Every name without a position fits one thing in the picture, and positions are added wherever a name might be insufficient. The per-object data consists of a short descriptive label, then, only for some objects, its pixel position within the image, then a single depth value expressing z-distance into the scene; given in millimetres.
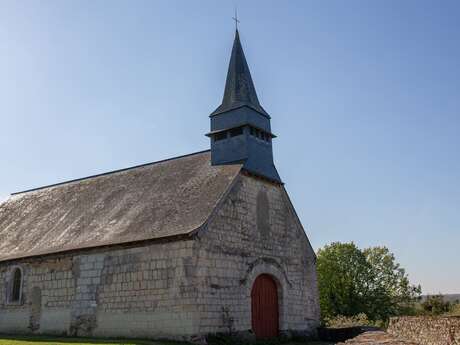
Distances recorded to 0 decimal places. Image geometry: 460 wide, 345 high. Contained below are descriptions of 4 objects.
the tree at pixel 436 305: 21312
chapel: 14852
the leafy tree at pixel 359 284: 39500
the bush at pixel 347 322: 22188
